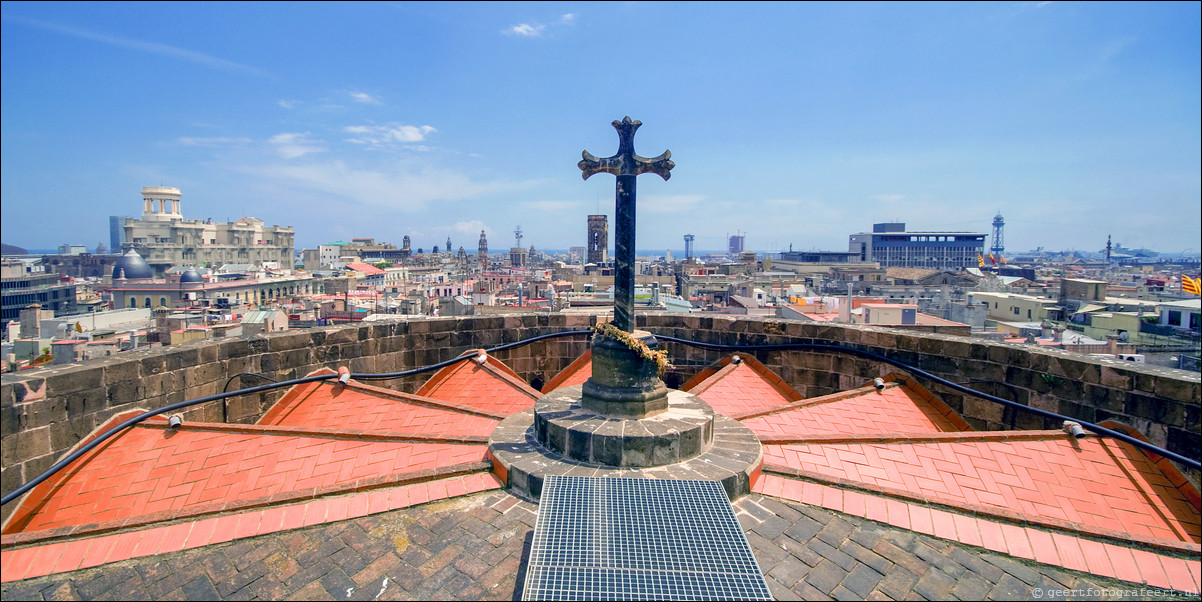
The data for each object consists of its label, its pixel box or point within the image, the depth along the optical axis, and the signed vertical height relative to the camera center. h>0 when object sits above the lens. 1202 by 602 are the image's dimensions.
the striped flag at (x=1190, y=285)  41.25 -1.11
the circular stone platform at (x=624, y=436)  3.84 -1.15
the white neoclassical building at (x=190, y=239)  87.06 +2.90
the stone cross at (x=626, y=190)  4.66 +0.57
